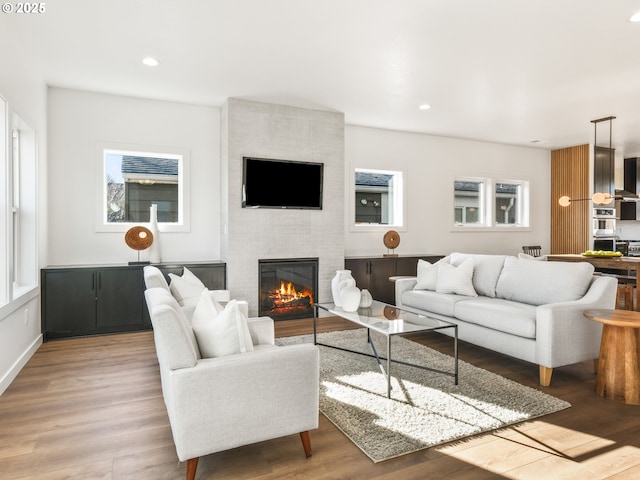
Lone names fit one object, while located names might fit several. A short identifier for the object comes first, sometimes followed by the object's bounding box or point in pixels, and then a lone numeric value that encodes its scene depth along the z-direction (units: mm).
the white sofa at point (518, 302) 3072
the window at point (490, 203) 7375
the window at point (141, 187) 4992
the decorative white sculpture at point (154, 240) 4914
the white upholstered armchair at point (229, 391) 1785
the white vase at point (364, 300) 3775
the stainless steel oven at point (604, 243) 7570
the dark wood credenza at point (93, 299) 4312
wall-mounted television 5168
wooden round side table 2736
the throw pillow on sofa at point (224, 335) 1981
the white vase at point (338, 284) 3812
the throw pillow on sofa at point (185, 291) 3354
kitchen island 5449
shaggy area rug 2264
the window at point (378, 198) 6496
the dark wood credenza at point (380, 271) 5809
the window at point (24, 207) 3855
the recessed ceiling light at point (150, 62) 3898
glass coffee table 2980
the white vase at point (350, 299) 3641
